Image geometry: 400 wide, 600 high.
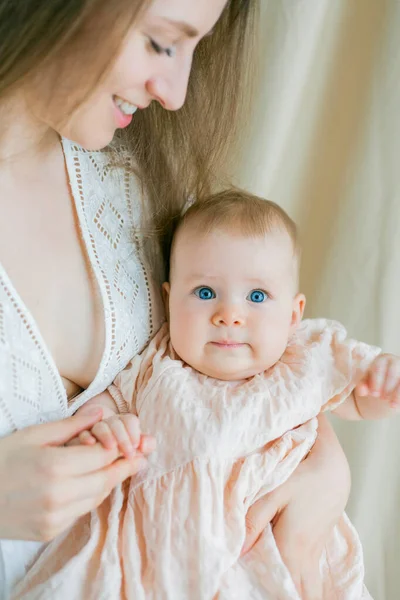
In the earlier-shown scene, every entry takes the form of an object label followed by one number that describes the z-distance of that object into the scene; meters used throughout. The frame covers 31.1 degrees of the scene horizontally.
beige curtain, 1.23
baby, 0.90
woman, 0.83
